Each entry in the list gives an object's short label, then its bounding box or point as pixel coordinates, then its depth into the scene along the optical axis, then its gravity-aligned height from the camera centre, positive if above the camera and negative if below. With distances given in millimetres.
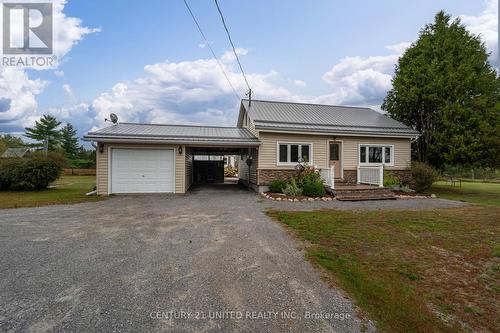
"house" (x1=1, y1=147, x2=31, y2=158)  34988 +2157
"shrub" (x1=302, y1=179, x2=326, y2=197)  10219 -949
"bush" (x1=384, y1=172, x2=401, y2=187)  11648 -643
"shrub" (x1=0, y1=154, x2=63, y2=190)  12336 -374
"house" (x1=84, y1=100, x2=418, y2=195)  10773 +914
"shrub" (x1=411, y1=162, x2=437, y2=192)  11719 -445
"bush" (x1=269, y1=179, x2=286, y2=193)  11070 -889
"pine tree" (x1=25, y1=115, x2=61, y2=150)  35625 +4939
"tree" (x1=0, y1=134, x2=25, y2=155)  43781 +4711
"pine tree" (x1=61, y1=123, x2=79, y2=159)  37125 +3752
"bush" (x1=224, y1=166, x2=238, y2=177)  26547 -636
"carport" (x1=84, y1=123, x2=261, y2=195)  10562 +419
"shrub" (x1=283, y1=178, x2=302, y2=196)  10312 -998
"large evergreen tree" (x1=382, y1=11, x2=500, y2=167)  12875 +4052
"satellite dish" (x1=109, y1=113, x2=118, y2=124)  12984 +2599
